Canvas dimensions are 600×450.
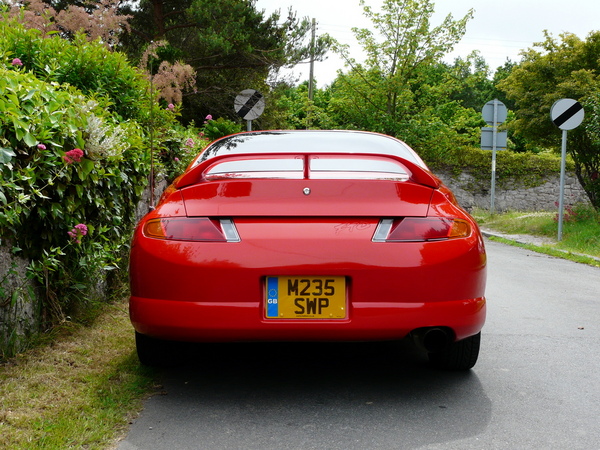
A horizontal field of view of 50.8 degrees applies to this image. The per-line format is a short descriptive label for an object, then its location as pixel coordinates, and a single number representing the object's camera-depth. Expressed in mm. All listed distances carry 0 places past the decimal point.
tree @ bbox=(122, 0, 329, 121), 17047
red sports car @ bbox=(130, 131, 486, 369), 2807
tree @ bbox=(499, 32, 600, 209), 12883
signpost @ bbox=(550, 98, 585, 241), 10719
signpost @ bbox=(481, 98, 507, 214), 15578
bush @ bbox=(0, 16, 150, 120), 5734
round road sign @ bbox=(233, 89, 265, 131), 12359
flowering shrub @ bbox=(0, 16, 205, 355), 3244
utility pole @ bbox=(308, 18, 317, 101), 34094
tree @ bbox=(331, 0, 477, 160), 24281
